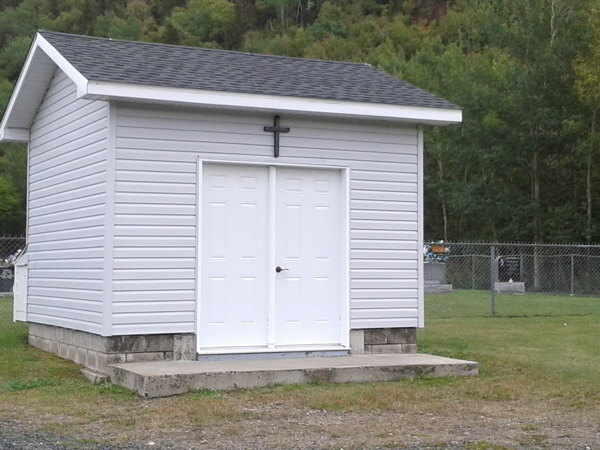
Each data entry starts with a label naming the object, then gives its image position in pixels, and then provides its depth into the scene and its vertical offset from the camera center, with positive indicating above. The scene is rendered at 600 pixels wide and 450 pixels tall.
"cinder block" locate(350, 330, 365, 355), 10.59 -0.81
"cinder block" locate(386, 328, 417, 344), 10.84 -0.75
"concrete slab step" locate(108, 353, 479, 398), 8.46 -0.99
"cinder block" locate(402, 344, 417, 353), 10.91 -0.91
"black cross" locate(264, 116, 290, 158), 10.27 +1.60
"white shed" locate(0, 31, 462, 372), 9.62 +0.75
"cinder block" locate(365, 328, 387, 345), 10.72 -0.75
